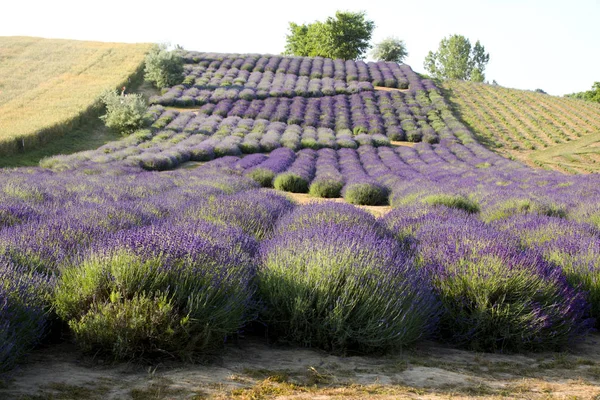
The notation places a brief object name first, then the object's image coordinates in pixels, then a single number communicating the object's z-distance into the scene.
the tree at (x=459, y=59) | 75.31
